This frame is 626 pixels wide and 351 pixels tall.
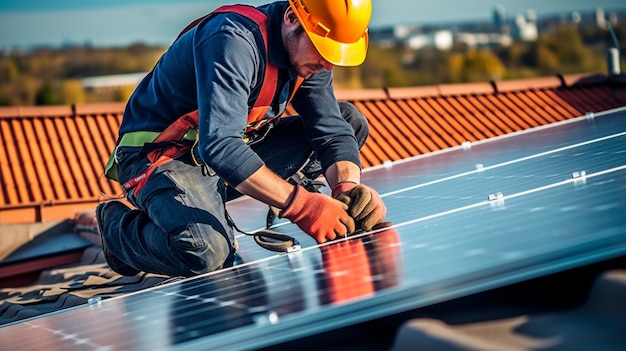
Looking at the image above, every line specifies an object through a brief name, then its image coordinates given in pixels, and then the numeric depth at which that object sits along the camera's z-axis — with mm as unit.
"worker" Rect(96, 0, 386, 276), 4812
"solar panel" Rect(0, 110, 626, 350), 3002
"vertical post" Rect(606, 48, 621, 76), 18078
